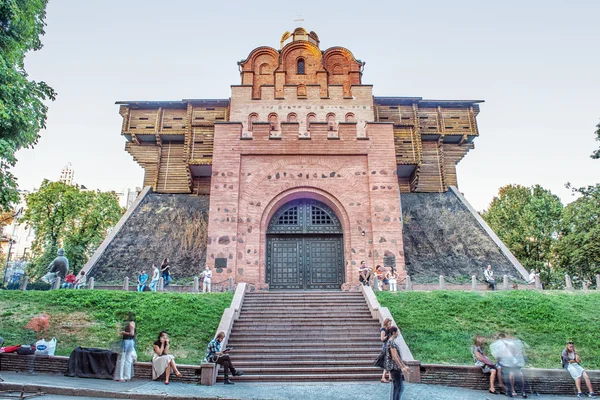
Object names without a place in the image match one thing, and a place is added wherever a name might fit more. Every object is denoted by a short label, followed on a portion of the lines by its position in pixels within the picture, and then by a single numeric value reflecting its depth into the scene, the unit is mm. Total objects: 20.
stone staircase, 10906
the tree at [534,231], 33562
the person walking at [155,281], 18662
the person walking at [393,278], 18125
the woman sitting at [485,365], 9688
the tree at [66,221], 33344
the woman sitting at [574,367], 9812
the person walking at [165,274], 19031
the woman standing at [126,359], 9961
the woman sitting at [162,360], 9883
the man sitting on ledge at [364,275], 18516
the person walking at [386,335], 8150
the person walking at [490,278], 19547
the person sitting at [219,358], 10117
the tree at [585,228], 23188
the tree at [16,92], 11719
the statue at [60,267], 18320
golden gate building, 20031
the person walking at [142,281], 18712
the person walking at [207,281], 18250
